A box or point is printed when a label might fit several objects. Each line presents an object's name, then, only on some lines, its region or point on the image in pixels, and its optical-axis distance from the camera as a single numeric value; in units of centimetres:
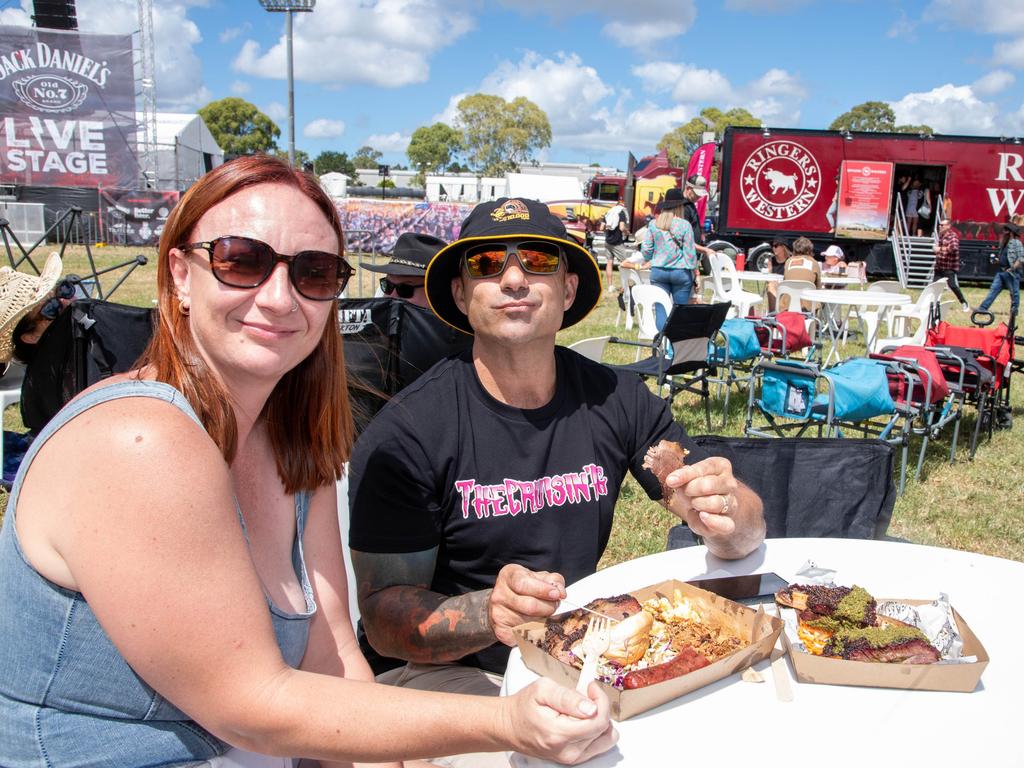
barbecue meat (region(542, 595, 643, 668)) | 140
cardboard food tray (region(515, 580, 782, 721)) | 127
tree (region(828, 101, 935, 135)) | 8550
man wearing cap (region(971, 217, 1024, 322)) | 1215
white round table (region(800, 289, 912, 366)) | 789
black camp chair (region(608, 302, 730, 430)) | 620
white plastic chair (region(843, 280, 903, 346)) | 923
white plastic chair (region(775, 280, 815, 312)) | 973
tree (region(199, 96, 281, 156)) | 7225
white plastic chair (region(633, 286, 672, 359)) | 862
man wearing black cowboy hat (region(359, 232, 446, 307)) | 462
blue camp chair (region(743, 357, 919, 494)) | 480
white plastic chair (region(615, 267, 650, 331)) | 1098
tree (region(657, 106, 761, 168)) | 7625
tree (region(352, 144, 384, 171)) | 10019
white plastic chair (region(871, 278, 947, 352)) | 763
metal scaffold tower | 2197
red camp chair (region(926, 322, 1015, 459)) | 571
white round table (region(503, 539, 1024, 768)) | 121
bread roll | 140
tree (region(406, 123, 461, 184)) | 8806
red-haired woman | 108
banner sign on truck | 1894
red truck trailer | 1867
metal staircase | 1864
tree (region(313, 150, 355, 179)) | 8396
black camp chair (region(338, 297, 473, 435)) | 402
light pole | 1886
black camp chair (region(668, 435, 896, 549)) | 294
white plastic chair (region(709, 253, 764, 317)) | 1084
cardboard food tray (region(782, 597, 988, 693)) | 135
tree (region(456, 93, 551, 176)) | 7588
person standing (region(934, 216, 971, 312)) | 1414
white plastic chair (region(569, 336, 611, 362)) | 543
